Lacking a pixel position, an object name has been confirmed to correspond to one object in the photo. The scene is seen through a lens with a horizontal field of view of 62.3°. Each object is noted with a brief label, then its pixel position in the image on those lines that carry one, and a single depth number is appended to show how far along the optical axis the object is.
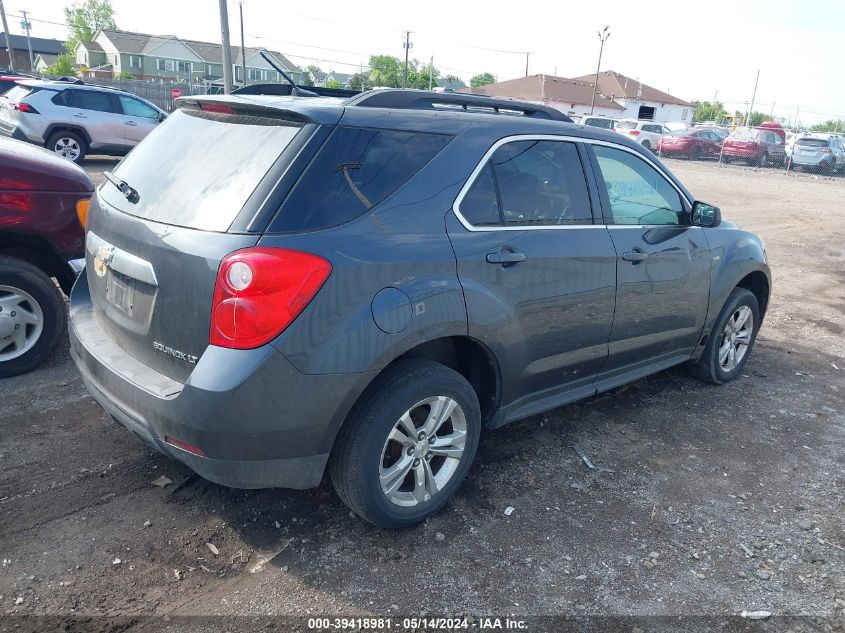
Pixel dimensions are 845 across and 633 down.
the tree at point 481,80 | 101.12
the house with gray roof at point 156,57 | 80.12
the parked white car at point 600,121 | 26.19
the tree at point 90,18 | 93.56
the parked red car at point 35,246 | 4.35
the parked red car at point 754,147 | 30.03
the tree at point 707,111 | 82.37
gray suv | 2.62
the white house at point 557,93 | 62.88
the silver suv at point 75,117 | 14.27
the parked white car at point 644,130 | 31.61
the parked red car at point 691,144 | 31.08
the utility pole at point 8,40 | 39.66
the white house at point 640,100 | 68.50
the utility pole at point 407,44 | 58.94
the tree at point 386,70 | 71.51
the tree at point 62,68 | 67.81
